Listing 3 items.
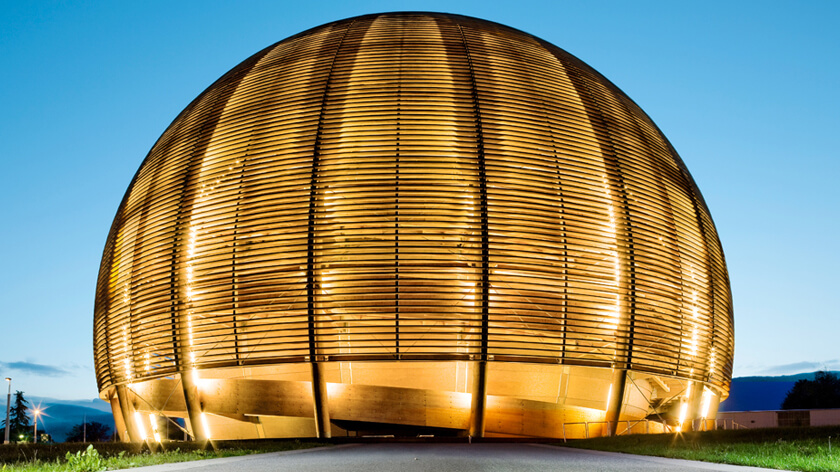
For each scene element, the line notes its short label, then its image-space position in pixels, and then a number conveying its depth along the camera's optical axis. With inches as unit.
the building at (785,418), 1659.7
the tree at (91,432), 3337.6
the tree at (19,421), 2985.5
